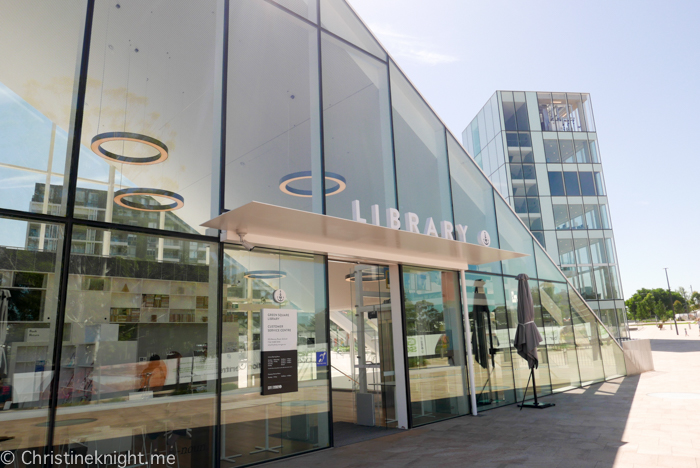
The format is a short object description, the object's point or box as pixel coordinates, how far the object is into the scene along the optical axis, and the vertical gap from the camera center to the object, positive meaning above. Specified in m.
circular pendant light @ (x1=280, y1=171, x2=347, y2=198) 6.74 +2.28
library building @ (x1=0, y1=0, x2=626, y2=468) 4.43 +1.22
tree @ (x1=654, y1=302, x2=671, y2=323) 87.64 +0.75
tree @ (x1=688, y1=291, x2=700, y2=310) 110.88 +3.18
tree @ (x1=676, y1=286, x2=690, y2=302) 114.51 +5.65
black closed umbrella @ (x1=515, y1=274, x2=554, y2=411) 9.77 -0.26
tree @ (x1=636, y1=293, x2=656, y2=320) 92.12 +1.77
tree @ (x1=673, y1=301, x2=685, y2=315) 96.40 +1.59
